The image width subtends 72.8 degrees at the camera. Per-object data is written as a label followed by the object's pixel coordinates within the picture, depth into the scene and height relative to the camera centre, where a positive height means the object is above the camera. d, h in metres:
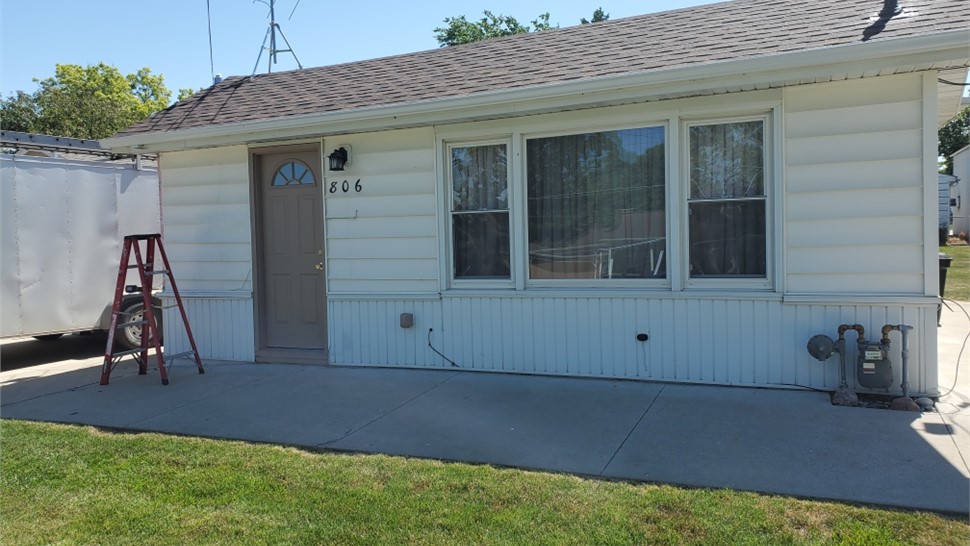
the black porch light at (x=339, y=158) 7.20 +1.03
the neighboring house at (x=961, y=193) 29.80 +2.32
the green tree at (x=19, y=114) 23.53 +5.21
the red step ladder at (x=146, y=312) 6.88 -0.61
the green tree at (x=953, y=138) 41.25 +6.75
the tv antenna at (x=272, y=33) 10.08 +3.42
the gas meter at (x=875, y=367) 5.17 -0.98
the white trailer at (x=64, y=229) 8.11 +0.36
